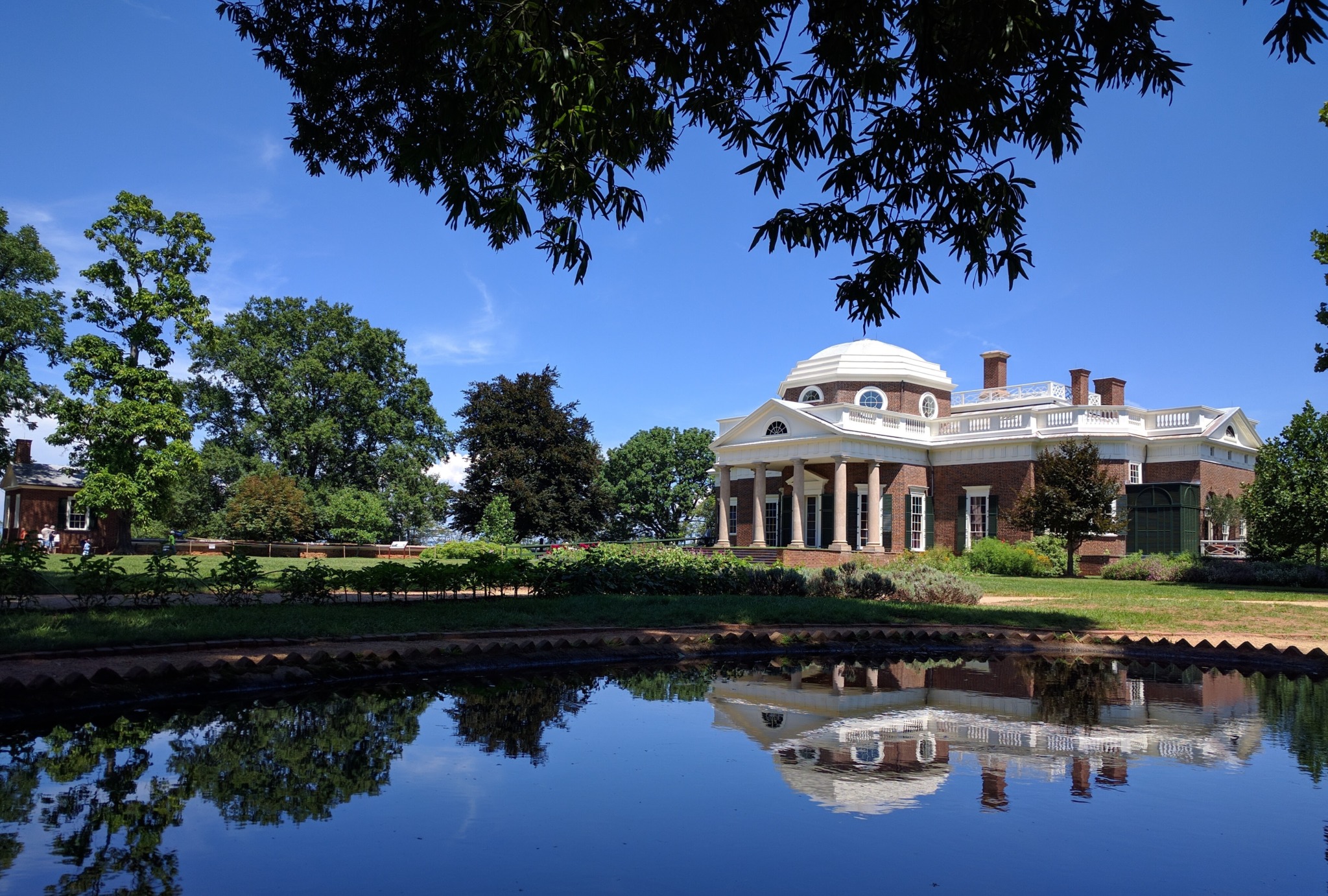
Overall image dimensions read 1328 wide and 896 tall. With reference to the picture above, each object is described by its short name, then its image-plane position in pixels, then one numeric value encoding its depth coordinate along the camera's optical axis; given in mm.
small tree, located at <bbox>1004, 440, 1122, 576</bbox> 30578
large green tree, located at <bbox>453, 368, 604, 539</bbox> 46000
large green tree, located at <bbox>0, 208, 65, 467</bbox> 38562
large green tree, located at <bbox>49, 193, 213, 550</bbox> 34094
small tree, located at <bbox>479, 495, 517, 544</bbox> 41469
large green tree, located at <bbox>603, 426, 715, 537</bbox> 61938
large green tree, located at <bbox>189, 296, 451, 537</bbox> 49406
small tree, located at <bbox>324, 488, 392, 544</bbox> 47031
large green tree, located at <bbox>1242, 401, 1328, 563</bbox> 27094
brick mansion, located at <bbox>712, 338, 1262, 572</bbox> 34594
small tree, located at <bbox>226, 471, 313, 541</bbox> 43156
